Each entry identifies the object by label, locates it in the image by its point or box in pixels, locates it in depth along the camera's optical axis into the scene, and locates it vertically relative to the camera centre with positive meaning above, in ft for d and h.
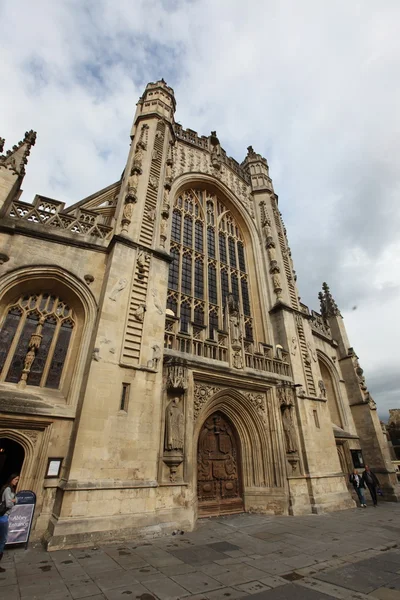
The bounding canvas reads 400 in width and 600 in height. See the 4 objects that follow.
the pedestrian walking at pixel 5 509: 16.97 -1.62
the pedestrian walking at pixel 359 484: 39.43 -1.13
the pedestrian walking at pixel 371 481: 39.34 -0.71
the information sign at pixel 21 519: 19.53 -2.47
